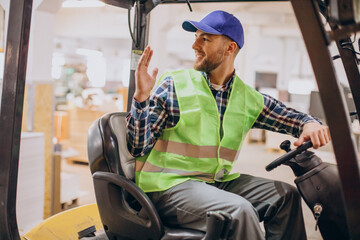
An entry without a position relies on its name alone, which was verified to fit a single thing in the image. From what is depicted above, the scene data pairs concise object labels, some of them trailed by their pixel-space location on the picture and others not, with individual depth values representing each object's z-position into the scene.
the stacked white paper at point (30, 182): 3.93
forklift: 1.43
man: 2.04
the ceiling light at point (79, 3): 8.95
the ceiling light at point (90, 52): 18.35
